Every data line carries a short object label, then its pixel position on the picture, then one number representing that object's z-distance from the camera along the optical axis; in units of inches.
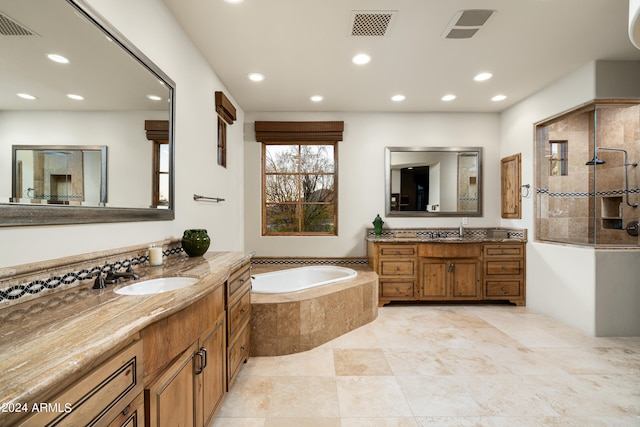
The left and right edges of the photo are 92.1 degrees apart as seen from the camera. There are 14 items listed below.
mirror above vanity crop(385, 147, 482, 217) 177.3
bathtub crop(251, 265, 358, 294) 145.7
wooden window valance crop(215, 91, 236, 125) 125.6
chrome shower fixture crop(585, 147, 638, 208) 129.6
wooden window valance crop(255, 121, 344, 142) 172.6
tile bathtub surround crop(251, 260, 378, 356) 102.3
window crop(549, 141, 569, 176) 150.0
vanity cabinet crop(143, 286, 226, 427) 41.3
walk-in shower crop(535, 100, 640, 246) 124.9
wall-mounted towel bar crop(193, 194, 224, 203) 105.7
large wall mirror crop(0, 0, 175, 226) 43.1
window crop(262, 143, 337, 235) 178.7
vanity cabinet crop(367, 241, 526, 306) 155.8
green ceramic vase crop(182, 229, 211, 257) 87.2
